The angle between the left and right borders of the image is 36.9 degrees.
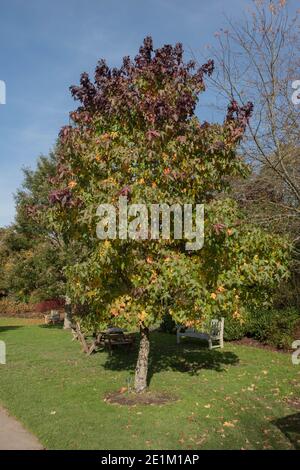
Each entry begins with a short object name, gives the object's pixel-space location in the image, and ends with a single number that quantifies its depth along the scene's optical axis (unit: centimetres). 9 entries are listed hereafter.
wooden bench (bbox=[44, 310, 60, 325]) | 2486
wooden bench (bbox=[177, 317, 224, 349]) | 1345
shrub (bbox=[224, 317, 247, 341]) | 1482
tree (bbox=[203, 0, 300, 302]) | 1019
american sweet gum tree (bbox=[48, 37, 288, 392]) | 745
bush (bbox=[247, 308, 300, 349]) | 1326
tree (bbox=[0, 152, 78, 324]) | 2019
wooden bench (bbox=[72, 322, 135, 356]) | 1288
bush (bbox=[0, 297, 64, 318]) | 2972
